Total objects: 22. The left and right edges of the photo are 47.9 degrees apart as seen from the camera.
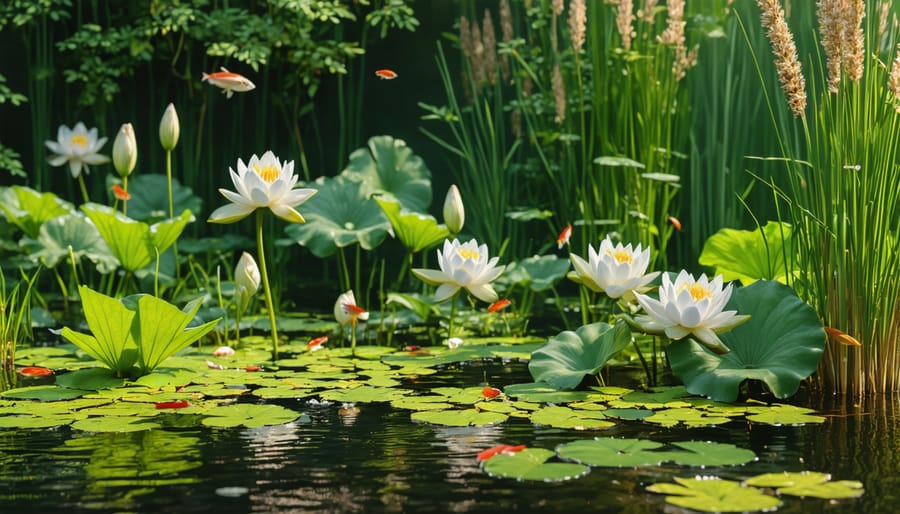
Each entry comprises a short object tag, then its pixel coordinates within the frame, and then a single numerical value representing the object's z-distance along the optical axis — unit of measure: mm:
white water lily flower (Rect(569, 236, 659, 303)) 2780
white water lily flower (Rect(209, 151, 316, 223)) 3039
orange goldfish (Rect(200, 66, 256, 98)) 3521
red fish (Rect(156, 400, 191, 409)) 2484
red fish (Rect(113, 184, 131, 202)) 3698
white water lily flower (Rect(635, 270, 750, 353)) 2477
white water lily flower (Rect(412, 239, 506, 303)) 3131
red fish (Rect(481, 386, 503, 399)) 2596
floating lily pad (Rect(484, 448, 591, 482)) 1861
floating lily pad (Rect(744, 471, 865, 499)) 1737
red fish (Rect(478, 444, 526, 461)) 1980
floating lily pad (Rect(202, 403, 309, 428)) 2330
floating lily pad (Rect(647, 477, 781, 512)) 1669
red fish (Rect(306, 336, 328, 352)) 3305
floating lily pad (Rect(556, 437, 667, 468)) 1931
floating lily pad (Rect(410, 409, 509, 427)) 2309
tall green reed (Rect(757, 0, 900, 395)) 2443
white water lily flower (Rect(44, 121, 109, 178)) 4789
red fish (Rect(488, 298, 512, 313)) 3443
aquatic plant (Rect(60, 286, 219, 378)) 2643
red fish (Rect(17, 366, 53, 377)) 2980
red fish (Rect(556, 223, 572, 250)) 3617
